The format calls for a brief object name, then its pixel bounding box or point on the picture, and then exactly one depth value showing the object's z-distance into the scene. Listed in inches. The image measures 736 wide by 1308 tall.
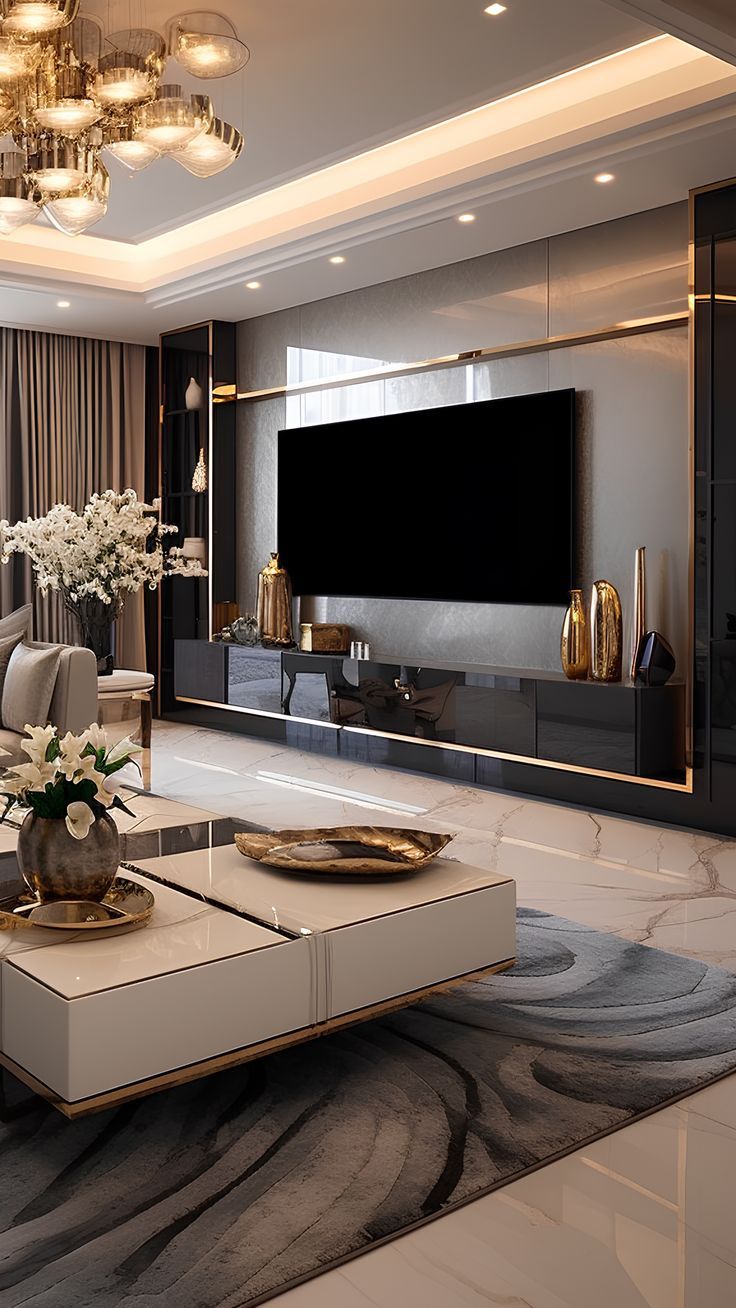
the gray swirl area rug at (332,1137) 65.7
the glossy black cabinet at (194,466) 276.4
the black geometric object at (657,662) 179.2
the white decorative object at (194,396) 279.1
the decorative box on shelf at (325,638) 246.1
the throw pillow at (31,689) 171.0
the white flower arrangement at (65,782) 83.9
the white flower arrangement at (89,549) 197.5
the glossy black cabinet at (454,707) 177.0
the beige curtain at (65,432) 279.9
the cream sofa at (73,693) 172.4
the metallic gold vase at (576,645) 190.1
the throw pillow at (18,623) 183.0
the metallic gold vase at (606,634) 185.8
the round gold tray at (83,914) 82.7
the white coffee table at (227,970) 72.7
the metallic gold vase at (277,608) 256.4
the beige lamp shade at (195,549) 276.5
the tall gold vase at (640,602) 185.0
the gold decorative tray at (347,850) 96.3
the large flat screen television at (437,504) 203.6
